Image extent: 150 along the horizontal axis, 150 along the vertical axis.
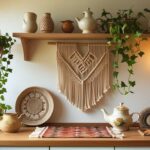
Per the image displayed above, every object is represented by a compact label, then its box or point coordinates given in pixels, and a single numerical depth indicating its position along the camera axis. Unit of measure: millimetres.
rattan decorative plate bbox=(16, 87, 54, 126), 2600
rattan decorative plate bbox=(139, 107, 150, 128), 2482
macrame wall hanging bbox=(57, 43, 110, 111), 2609
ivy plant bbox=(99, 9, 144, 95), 2387
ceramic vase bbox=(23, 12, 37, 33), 2420
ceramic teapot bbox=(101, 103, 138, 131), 2373
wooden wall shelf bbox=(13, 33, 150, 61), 2381
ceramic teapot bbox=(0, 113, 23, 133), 2342
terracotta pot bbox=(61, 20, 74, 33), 2479
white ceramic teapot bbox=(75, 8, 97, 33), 2408
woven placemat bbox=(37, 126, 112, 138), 2205
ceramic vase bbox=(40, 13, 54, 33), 2447
